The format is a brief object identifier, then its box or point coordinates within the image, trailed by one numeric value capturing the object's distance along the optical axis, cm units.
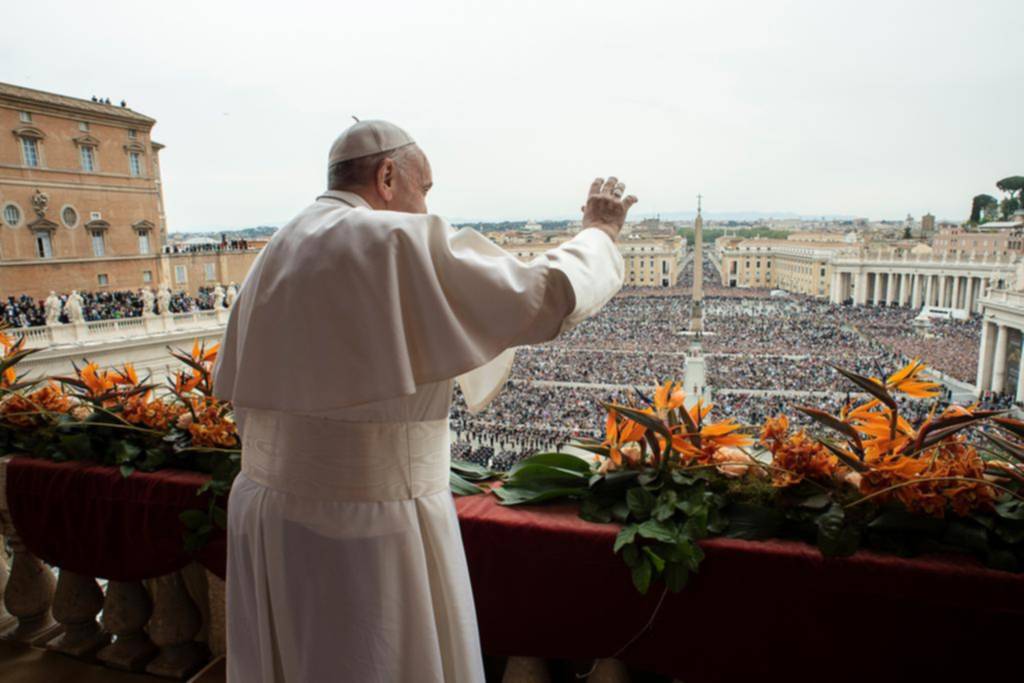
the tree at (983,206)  12921
